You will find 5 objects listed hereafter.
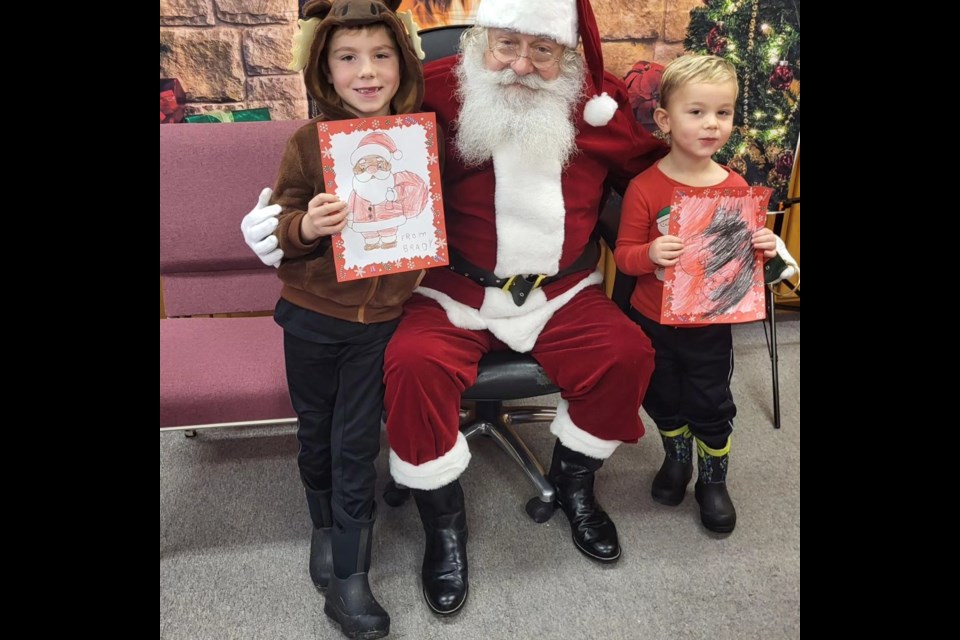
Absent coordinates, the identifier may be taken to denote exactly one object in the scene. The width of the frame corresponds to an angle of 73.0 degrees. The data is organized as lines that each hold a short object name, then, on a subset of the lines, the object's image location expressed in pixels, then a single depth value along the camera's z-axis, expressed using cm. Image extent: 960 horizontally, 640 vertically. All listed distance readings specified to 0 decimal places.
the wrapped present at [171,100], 230
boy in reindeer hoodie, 133
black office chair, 150
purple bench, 169
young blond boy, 147
